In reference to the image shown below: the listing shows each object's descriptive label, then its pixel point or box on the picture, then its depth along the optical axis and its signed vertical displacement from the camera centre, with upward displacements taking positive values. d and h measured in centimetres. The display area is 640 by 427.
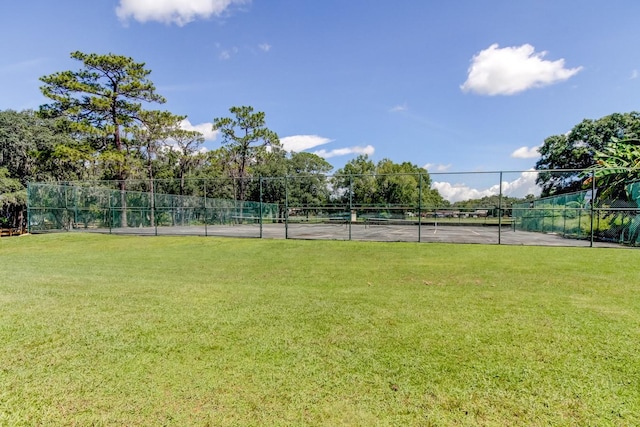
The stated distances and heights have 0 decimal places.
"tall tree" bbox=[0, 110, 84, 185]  2103 +363
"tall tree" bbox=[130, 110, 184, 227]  2528 +580
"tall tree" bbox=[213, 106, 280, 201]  3172 +690
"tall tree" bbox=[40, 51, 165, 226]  2022 +667
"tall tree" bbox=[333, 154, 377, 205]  1664 +94
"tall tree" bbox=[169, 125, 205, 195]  2861 +508
